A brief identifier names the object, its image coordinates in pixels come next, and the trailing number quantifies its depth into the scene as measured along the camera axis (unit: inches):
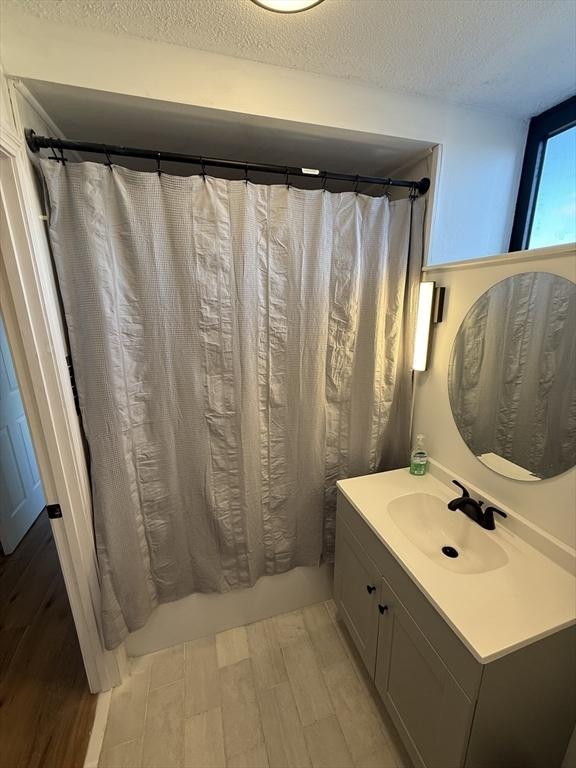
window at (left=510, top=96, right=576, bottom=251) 52.8
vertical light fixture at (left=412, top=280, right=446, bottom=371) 58.0
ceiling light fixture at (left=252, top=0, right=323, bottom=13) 33.1
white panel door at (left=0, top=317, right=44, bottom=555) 89.3
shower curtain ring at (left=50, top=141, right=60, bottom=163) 41.6
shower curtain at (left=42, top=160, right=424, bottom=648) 46.6
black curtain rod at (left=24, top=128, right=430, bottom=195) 41.5
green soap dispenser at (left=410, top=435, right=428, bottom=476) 63.0
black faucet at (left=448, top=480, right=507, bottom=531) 48.6
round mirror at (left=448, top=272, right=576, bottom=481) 41.0
